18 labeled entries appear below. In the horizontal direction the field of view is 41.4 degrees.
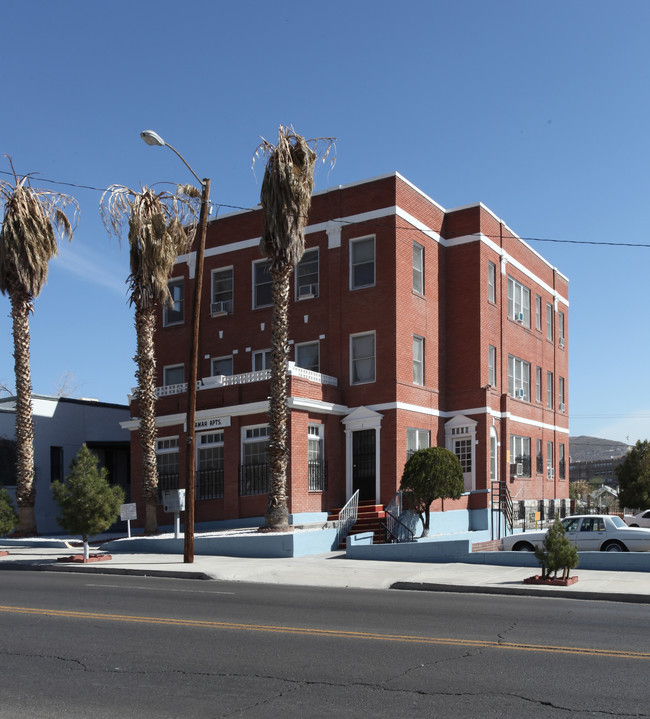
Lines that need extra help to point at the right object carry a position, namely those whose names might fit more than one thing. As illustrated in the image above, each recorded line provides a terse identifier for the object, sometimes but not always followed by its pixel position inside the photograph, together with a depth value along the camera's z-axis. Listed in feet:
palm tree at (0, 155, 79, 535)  97.86
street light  73.26
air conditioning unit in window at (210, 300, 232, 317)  113.60
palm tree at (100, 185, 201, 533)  91.04
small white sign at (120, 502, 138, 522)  84.28
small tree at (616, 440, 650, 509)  146.92
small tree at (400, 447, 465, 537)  85.40
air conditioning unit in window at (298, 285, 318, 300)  105.91
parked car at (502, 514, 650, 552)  77.00
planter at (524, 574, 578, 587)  57.16
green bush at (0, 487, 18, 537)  86.12
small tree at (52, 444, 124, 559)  75.36
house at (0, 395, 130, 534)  119.03
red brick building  97.19
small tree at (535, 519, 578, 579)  57.47
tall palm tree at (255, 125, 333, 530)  83.76
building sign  97.96
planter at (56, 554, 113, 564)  74.23
